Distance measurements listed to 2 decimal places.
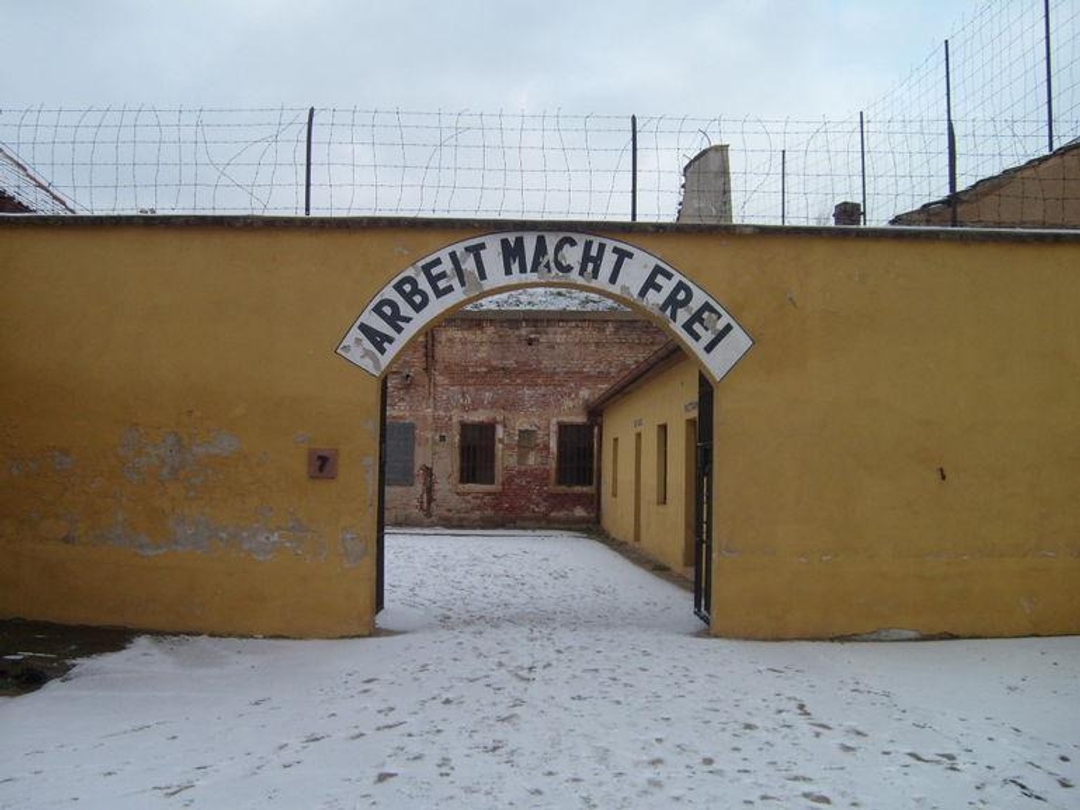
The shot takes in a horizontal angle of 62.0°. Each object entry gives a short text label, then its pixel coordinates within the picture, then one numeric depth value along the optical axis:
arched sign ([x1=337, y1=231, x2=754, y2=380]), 7.18
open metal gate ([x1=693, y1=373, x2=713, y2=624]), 7.75
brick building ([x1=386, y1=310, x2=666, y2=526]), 21.73
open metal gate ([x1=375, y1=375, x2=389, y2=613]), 7.52
